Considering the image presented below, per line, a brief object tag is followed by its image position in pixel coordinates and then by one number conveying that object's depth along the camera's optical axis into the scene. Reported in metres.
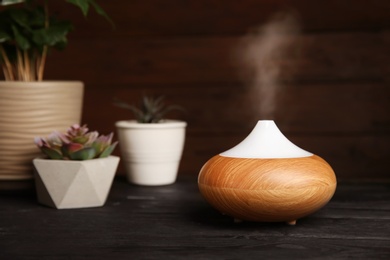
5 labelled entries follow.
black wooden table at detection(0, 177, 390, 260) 0.95
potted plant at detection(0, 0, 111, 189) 1.25
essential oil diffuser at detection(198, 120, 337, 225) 0.99
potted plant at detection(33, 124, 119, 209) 1.14
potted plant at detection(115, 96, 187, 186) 1.32
